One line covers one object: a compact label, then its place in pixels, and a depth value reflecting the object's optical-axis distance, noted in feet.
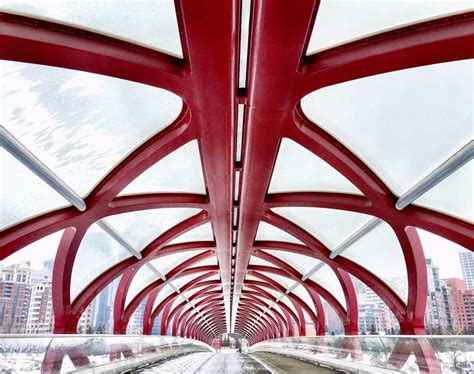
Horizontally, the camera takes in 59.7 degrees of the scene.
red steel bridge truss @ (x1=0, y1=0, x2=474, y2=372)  21.79
